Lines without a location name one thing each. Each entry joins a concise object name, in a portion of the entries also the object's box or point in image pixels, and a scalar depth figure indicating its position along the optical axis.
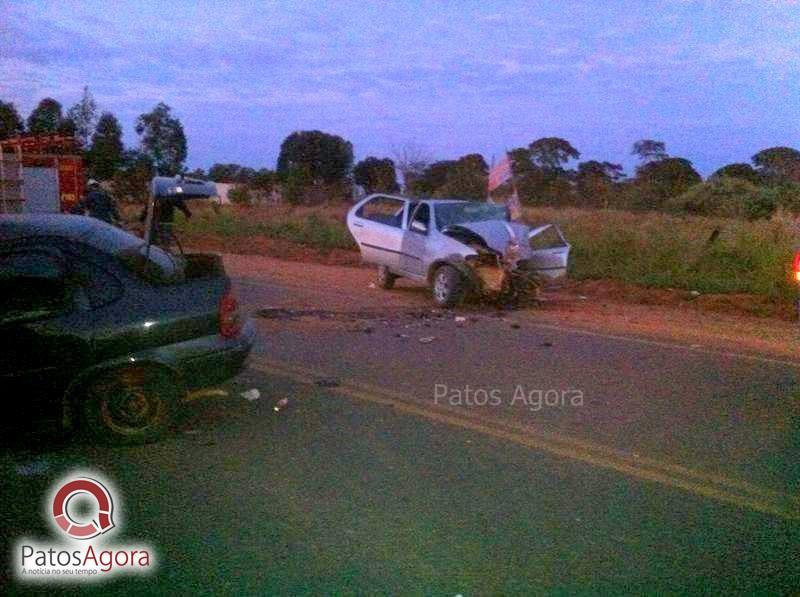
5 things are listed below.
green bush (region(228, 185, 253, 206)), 39.81
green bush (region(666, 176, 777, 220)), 28.55
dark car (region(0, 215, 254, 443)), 6.05
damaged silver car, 13.11
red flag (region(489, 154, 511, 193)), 15.50
